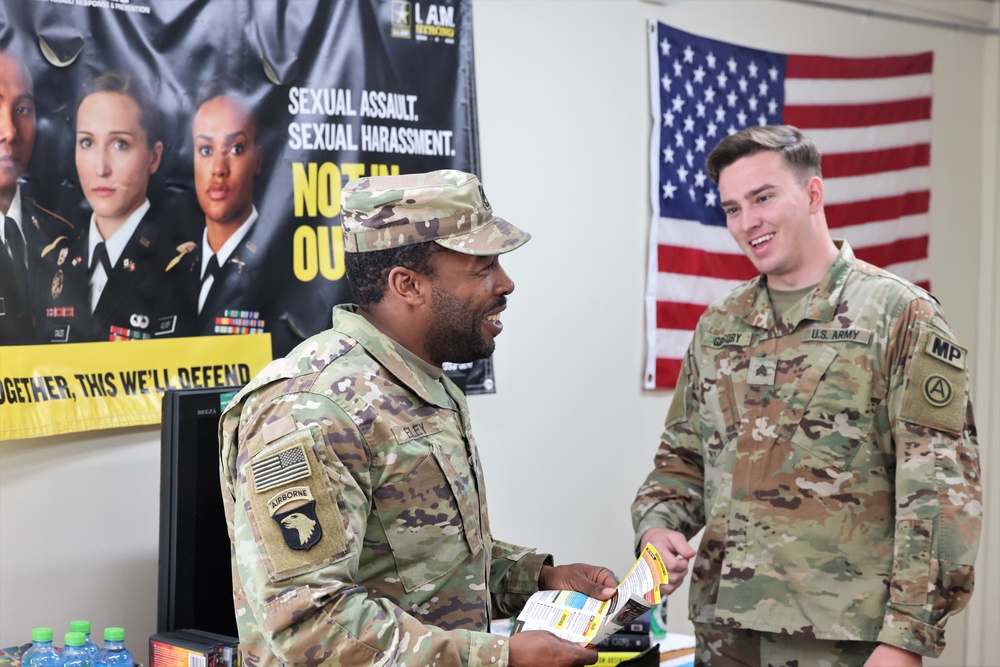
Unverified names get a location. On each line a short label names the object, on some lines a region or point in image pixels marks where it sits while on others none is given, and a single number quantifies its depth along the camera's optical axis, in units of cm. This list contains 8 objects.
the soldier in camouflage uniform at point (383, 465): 159
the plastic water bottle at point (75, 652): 233
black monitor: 242
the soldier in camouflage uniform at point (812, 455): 232
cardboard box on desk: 226
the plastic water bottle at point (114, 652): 240
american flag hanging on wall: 402
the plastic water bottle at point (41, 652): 236
